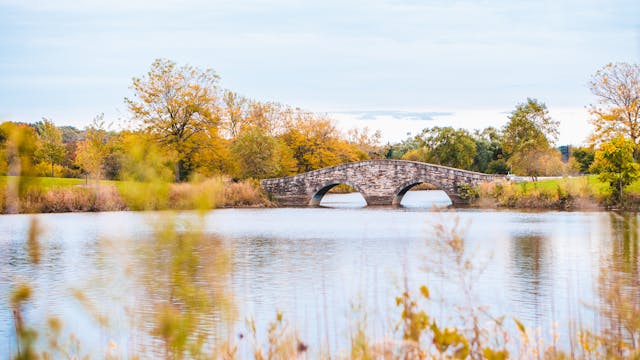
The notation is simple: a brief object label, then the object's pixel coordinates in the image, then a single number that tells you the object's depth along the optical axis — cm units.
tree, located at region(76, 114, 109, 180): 4022
